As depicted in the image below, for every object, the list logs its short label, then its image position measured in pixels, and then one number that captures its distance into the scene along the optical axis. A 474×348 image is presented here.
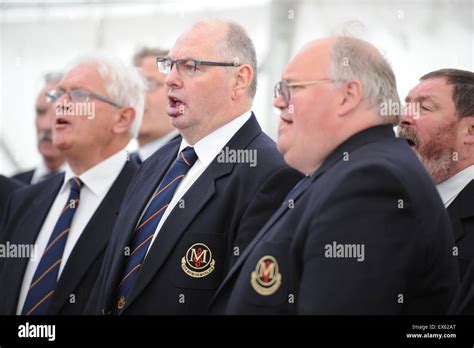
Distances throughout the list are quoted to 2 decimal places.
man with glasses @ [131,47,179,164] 5.70
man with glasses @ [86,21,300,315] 3.34
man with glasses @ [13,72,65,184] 5.78
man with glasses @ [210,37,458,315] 2.67
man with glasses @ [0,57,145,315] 3.95
